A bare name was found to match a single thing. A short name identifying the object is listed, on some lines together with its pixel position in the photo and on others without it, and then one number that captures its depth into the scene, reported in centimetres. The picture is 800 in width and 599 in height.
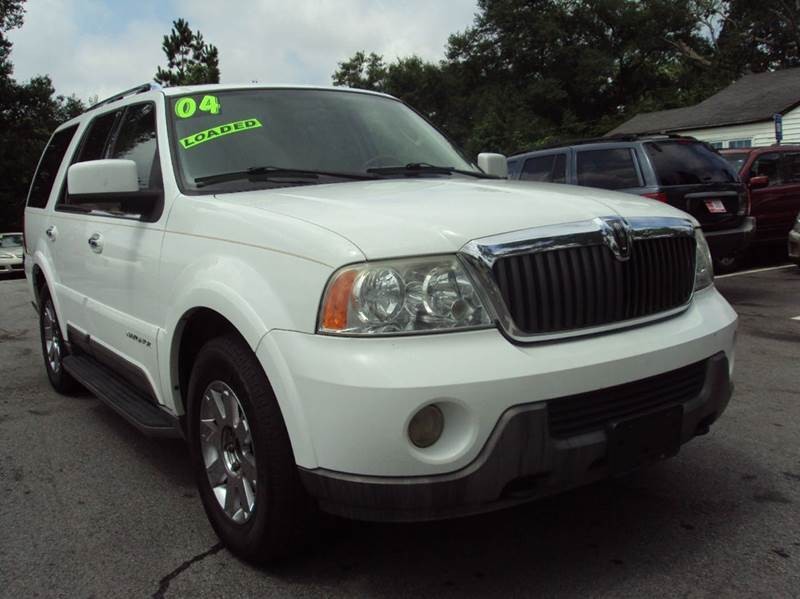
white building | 2855
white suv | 223
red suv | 1102
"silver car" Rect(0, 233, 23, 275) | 2198
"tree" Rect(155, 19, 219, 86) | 5412
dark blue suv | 797
